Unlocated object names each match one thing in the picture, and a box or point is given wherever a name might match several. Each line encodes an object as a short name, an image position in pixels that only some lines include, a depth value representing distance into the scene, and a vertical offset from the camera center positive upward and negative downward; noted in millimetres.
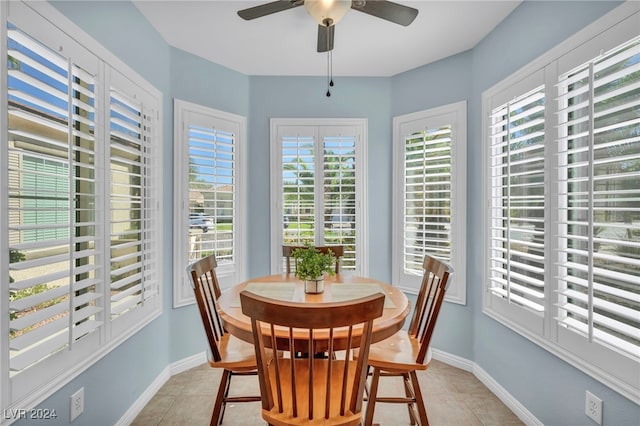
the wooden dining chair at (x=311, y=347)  1187 -589
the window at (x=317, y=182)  3391 +328
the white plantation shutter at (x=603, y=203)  1426 +47
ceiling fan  1675 +1170
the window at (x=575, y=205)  1445 +44
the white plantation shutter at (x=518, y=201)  2051 +80
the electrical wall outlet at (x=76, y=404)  1610 -1000
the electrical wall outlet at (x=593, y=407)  1564 -990
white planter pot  2000 -468
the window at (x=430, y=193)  2926 +190
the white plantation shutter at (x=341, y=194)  3387 +198
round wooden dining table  1517 -521
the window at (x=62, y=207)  1304 +28
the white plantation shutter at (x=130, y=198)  2019 +99
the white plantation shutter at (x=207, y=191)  2867 +205
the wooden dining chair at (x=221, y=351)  1766 -830
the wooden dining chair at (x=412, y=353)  1750 -836
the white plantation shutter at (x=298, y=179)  3393 +338
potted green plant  1942 -342
